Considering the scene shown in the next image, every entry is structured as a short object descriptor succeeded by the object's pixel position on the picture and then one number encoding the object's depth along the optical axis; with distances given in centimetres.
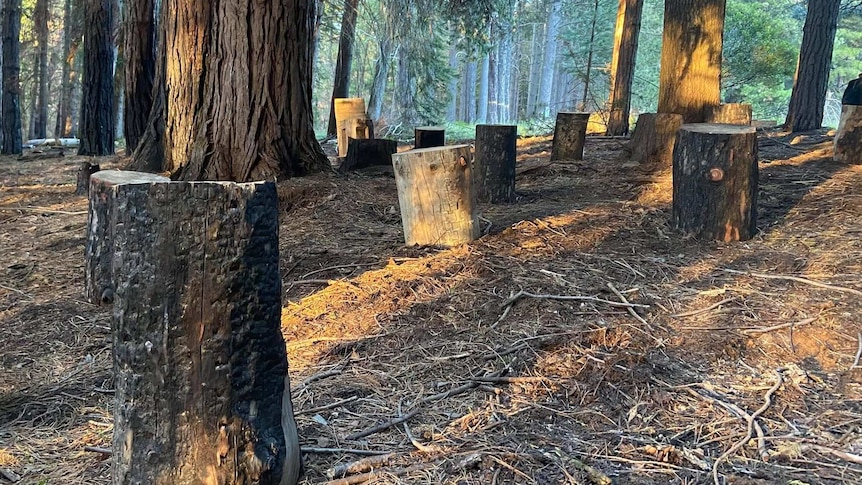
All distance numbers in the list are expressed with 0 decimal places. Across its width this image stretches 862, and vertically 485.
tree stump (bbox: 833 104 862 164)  660
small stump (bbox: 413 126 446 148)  831
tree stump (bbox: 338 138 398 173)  777
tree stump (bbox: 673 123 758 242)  472
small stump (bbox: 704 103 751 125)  736
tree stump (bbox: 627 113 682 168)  739
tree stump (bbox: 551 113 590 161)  857
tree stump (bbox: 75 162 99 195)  650
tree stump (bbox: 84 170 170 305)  437
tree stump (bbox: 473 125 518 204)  632
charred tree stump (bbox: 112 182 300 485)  215
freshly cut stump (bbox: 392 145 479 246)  496
